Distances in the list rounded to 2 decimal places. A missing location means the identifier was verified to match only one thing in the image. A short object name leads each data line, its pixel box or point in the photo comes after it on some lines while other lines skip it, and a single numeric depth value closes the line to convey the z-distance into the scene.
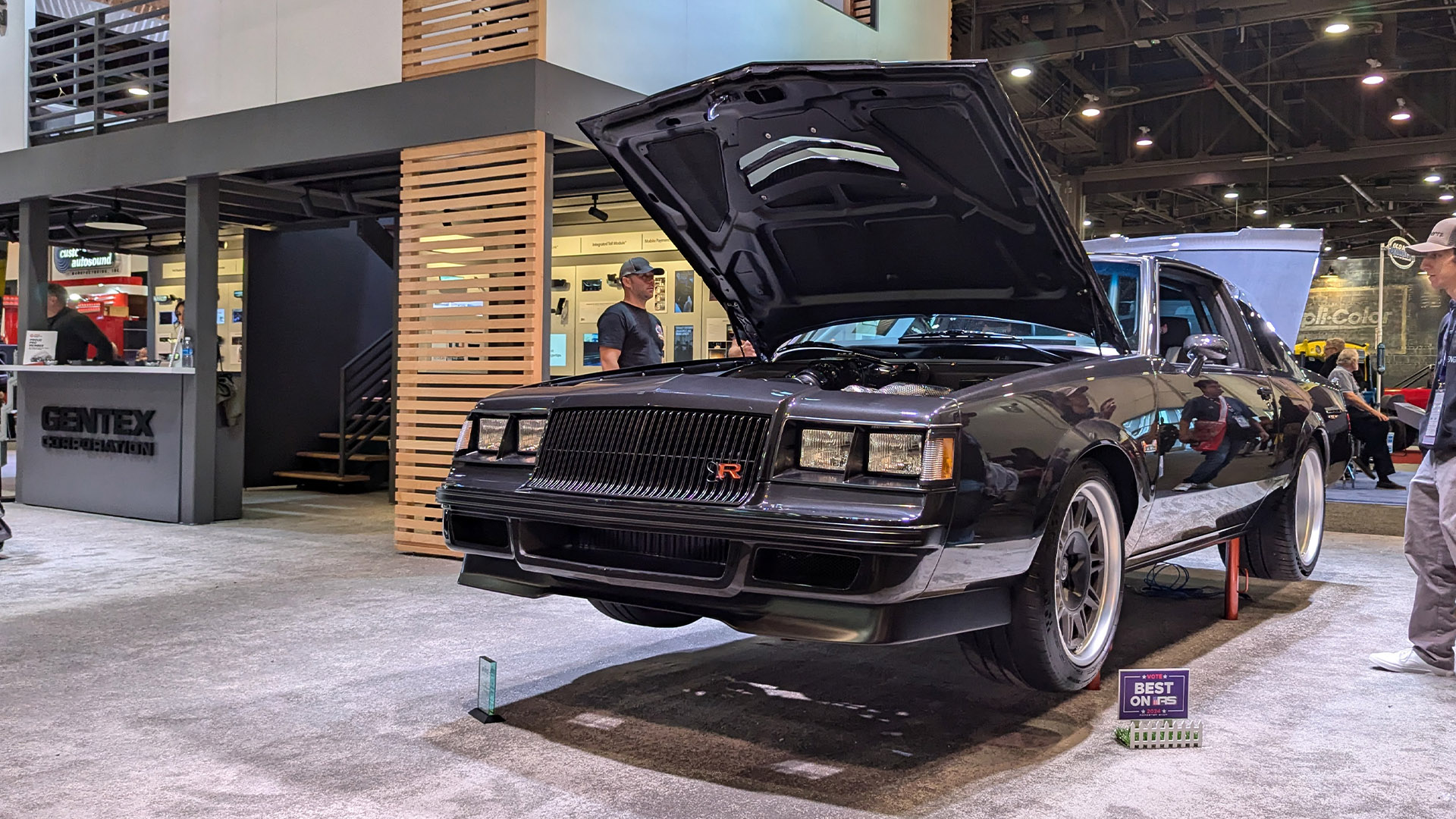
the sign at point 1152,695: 3.26
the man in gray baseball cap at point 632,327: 6.38
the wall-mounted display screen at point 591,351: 12.34
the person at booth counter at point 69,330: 10.03
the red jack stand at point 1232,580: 5.08
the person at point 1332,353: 11.57
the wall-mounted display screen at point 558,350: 12.70
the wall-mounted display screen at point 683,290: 11.63
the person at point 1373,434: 10.30
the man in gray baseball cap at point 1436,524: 4.13
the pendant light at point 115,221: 11.27
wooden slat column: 6.77
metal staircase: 11.63
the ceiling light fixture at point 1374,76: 13.56
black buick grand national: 2.87
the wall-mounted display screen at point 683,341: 11.83
